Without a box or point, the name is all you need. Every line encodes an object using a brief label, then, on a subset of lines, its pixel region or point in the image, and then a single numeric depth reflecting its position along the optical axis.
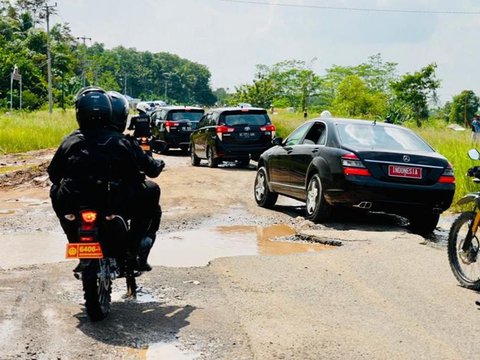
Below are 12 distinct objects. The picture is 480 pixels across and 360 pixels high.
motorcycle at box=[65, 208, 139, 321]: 5.32
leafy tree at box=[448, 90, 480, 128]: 89.62
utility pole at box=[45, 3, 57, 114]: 59.16
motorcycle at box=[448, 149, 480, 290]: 6.76
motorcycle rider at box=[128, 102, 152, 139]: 15.10
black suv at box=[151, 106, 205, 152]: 27.03
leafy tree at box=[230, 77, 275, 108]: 83.25
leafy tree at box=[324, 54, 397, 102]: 84.62
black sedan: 10.07
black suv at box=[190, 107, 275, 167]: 20.83
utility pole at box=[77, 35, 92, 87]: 92.56
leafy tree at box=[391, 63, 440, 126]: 52.31
